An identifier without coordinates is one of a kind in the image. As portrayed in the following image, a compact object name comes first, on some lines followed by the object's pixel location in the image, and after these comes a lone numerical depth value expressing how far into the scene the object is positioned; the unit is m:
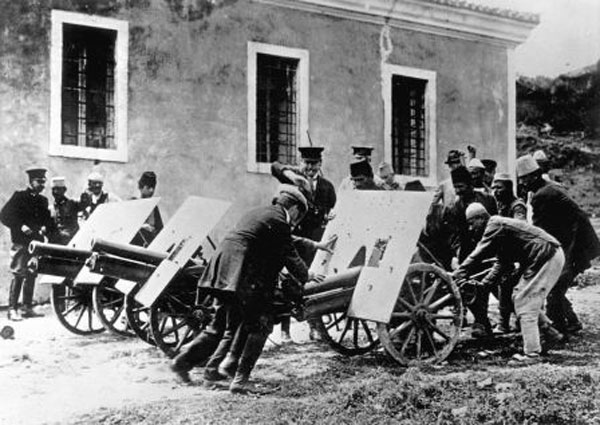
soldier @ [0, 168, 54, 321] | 9.11
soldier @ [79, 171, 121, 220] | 9.63
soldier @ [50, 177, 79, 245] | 9.62
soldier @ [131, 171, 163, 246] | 8.27
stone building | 10.23
